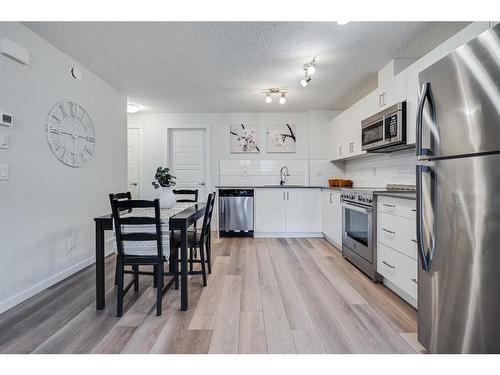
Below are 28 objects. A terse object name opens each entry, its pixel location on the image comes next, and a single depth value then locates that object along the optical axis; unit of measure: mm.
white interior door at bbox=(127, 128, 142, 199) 5629
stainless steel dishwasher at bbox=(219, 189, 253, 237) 4996
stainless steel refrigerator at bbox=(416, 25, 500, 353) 1168
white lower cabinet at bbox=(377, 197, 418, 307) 2203
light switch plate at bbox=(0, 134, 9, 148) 2219
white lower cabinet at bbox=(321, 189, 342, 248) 4041
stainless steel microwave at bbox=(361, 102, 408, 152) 2850
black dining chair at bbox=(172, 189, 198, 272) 3534
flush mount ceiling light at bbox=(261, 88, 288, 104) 4145
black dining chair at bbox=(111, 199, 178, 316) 2059
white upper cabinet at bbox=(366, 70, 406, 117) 2893
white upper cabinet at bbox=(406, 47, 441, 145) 2584
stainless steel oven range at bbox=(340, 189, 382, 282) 2834
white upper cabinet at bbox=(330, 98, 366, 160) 3930
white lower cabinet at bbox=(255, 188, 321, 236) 4969
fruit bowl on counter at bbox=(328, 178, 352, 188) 4875
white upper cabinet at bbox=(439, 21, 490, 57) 2036
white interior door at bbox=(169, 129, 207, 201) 5742
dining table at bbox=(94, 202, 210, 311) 2141
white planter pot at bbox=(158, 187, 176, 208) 2758
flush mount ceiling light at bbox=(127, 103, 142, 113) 4943
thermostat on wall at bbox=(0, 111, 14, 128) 2218
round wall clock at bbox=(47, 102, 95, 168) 2812
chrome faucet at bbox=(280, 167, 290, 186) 5629
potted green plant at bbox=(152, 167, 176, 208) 2742
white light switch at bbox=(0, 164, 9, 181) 2217
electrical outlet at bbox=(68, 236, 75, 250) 3033
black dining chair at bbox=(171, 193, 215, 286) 2626
